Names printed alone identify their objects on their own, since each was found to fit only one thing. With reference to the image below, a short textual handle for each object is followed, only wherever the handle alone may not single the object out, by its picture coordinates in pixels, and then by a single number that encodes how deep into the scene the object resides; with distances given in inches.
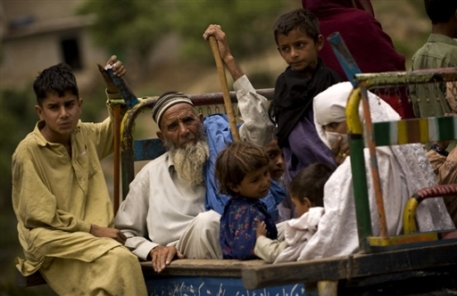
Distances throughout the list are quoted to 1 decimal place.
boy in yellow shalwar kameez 503.8
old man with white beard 518.0
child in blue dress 455.8
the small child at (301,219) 419.2
